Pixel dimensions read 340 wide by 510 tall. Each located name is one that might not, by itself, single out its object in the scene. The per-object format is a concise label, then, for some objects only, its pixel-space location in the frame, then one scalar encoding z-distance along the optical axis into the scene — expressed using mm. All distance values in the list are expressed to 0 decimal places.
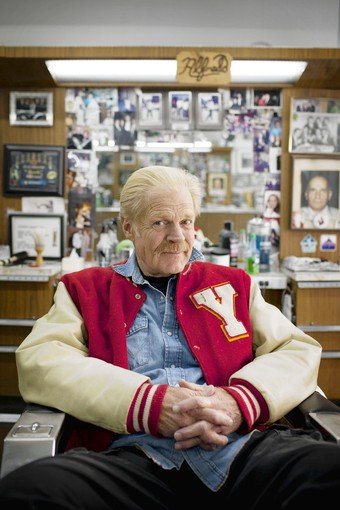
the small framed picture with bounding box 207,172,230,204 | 3799
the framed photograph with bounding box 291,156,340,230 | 3678
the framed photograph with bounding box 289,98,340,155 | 3645
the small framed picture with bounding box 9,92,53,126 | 3652
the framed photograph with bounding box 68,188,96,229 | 3770
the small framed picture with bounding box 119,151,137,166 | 3781
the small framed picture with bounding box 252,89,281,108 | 3680
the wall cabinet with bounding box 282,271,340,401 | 3182
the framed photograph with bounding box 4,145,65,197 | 3701
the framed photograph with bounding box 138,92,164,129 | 3682
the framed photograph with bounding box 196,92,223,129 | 3686
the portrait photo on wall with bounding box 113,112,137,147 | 3725
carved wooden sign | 3252
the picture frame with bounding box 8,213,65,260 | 3727
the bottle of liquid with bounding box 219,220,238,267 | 3520
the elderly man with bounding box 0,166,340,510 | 1272
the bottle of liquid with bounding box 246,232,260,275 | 3461
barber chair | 1327
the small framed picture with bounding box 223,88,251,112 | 3688
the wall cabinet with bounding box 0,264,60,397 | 3148
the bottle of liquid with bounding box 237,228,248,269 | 3713
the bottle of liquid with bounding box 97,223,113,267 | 3629
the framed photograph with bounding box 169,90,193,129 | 3680
